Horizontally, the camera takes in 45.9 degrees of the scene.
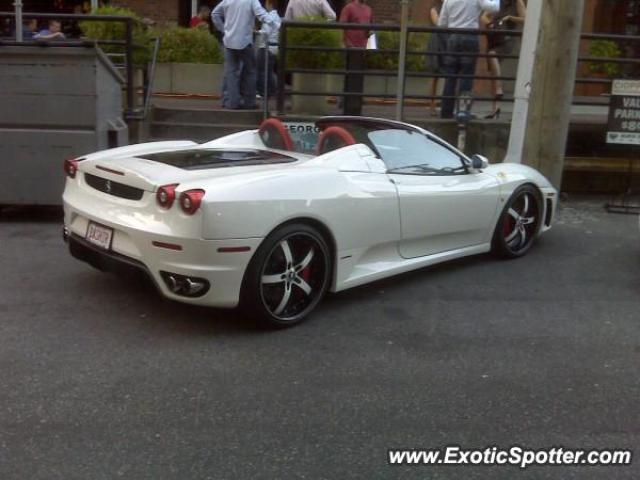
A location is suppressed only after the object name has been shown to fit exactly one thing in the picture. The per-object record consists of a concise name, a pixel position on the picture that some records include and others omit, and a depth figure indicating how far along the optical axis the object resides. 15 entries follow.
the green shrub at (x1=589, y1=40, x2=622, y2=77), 13.23
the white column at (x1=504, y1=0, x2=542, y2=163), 8.12
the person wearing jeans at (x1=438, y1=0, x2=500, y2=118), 9.95
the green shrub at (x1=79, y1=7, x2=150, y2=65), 10.37
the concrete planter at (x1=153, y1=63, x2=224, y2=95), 12.70
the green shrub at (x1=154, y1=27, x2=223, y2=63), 12.73
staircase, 9.72
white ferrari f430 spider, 4.41
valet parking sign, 8.79
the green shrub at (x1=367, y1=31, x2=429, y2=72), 11.91
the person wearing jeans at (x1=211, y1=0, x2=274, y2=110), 10.04
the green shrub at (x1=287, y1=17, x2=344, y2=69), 9.94
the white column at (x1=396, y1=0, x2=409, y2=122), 7.89
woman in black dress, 10.05
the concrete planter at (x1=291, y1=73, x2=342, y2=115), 10.30
